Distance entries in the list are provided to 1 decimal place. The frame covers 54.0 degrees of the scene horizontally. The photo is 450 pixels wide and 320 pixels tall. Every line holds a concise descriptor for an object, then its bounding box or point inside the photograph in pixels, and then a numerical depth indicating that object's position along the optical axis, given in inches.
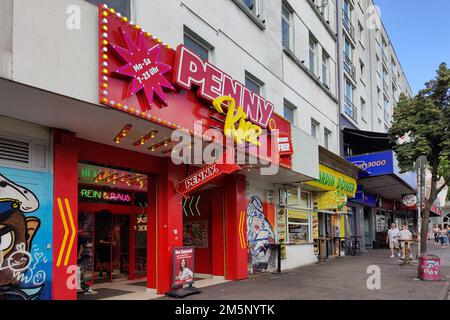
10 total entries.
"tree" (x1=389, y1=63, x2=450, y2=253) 537.0
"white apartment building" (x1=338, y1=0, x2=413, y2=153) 1000.9
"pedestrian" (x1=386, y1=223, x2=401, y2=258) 847.1
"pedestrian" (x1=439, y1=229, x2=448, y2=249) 1320.6
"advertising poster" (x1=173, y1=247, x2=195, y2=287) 394.3
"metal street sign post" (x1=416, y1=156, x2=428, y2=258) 500.7
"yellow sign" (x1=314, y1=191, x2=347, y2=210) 743.7
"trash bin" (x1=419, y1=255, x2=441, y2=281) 496.1
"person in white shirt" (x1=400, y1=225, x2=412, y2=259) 751.7
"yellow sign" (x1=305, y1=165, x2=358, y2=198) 711.7
